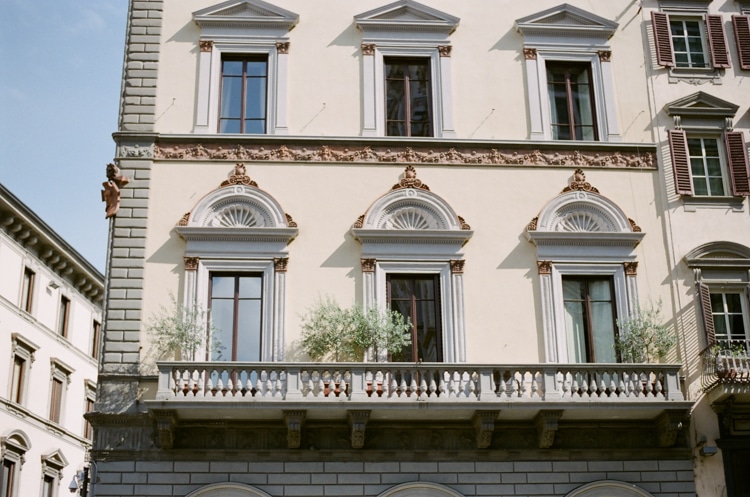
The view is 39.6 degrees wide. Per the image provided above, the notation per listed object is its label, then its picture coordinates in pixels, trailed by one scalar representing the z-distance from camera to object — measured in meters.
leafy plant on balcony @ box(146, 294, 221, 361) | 20.50
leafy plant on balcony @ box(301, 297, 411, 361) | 20.58
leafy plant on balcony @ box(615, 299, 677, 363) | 21.06
